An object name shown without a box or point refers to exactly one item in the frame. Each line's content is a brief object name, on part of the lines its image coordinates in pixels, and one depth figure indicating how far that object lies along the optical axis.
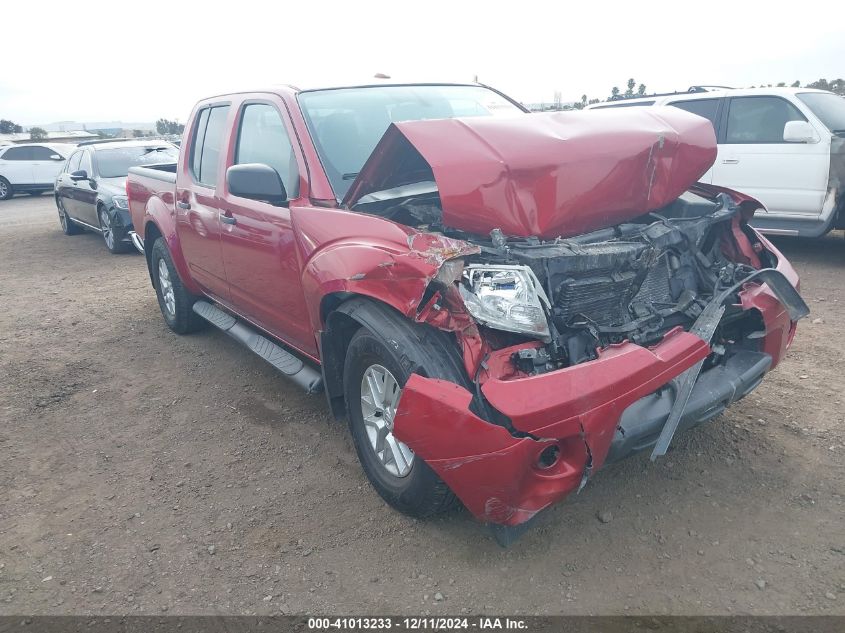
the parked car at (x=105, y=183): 9.70
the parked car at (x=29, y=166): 19.06
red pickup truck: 2.33
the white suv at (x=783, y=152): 6.76
